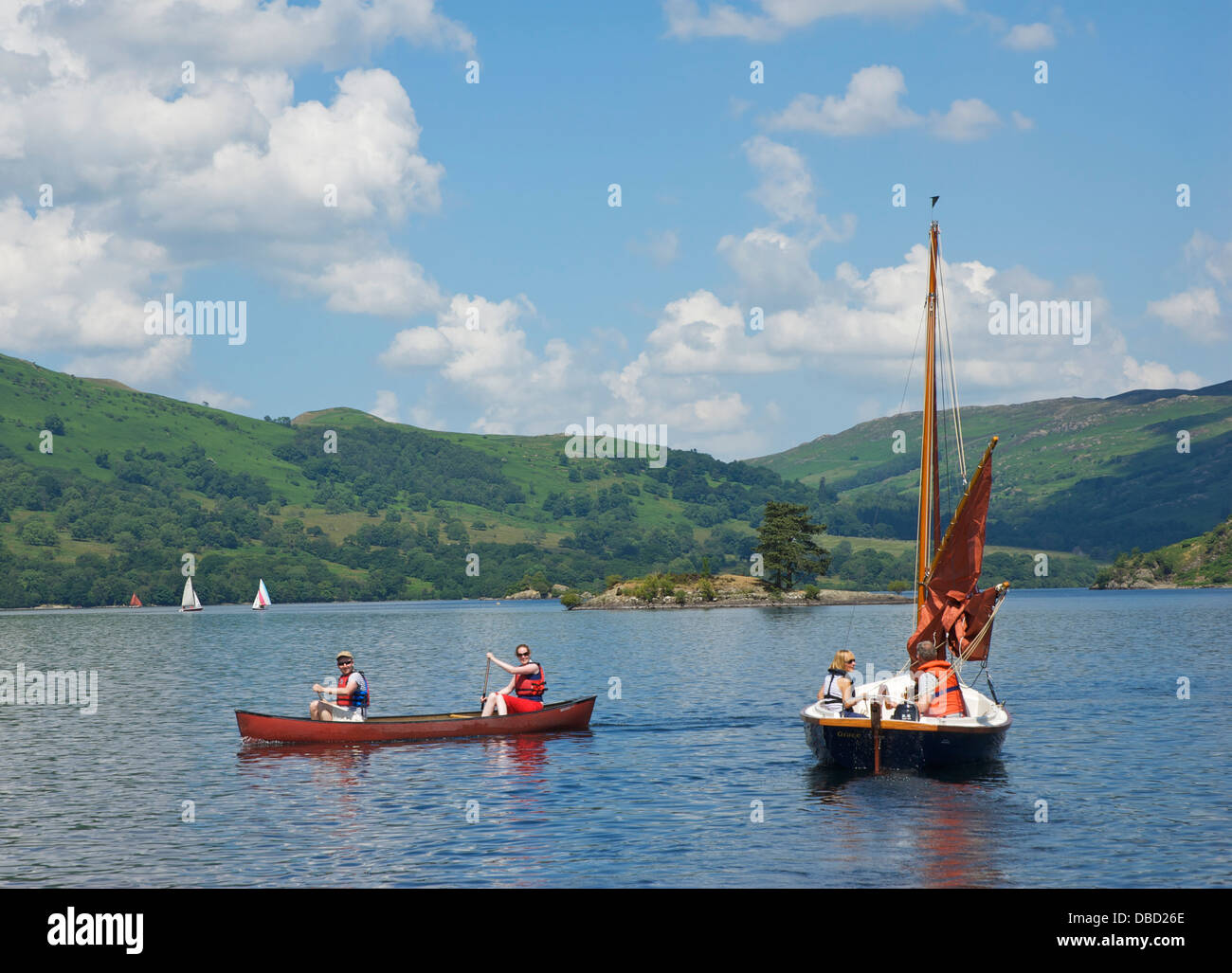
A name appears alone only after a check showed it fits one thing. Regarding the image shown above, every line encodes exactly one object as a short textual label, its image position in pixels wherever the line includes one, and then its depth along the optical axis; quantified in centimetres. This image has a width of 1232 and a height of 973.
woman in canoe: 4356
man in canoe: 4194
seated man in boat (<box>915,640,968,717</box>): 3475
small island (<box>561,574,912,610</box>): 19850
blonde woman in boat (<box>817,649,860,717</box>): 3550
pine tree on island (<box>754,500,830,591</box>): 19562
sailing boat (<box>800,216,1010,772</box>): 3378
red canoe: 4178
